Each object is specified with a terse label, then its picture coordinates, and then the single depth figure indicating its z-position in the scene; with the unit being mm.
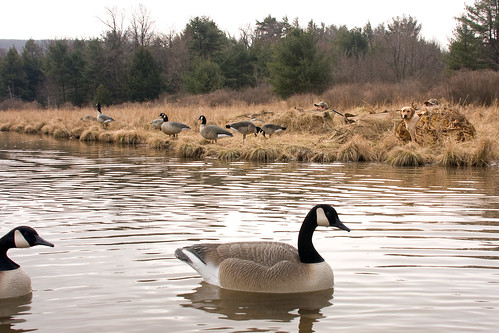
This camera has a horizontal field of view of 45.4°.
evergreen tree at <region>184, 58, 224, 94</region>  54469
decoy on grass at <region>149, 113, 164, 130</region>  28766
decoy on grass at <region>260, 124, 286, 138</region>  23281
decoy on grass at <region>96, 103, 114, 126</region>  32938
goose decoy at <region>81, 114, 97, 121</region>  36906
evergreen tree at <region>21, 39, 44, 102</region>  76625
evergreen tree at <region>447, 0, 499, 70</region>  41906
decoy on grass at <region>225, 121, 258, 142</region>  22391
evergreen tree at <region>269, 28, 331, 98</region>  42191
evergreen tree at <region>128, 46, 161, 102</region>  60625
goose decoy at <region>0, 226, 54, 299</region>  5520
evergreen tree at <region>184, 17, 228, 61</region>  63750
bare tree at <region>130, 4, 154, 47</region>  76312
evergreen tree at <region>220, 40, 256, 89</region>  60312
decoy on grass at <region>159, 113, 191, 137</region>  25625
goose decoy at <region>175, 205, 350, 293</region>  5637
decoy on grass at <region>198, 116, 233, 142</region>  22531
